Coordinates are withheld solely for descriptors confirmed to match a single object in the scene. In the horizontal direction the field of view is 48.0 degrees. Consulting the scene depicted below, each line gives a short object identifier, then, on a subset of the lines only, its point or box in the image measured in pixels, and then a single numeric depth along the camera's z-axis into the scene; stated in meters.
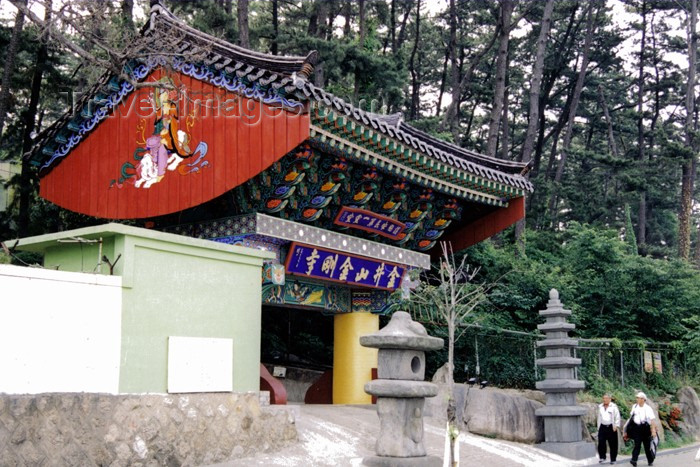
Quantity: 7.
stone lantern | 9.82
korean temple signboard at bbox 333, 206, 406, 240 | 15.07
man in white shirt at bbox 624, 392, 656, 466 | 13.86
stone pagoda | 14.77
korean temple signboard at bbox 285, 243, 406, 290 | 14.21
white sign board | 9.93
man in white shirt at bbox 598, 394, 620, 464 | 13.98
